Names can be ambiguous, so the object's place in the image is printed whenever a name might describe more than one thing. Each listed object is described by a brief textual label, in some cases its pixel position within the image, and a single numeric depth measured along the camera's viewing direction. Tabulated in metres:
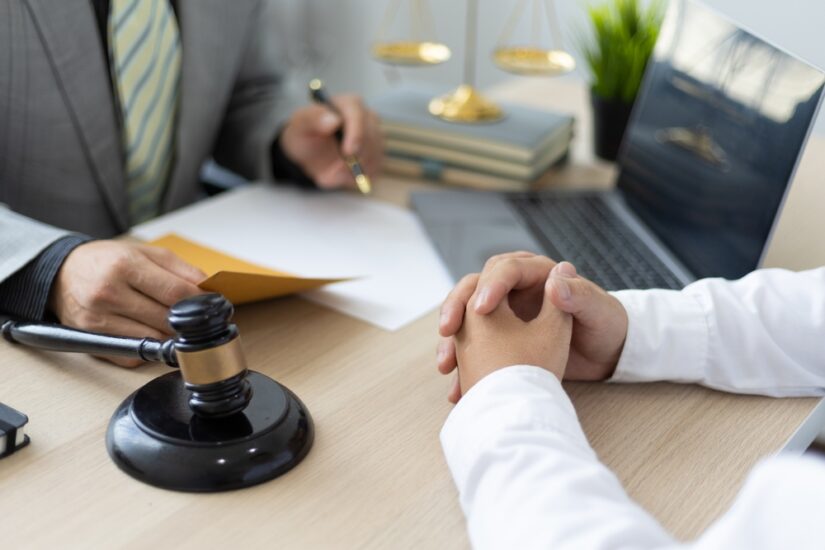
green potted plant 1.49
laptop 1.00
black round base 0.69
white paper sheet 1.03
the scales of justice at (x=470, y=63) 1.44
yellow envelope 0.88
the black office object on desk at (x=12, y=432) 0.72
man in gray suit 1.18
